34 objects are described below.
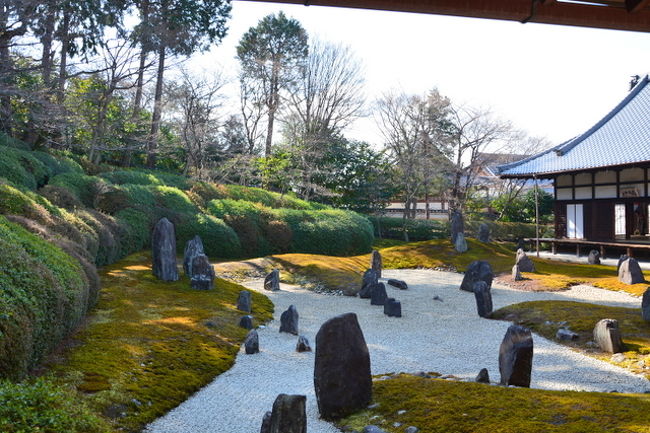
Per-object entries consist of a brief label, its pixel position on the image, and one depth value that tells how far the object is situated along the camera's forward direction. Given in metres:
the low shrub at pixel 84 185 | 16.02
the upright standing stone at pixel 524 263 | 18.48
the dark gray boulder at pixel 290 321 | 10.31
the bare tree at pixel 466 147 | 32.66
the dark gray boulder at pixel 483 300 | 12.25
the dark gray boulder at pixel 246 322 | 10.35
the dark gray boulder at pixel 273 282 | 15.15
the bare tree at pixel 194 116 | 24.61
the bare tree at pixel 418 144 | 32.56
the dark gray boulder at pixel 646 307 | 10.23
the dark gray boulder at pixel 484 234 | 24.11
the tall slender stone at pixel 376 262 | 18.22
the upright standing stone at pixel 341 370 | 5.76
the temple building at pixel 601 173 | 21.70
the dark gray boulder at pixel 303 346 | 9.10
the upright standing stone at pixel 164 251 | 12.78
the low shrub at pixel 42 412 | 4.21
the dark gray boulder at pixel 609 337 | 8.91
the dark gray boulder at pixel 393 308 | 12.23
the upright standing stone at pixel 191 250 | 13.39
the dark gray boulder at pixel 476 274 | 15.61
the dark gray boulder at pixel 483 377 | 6.55
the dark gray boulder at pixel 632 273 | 15.86
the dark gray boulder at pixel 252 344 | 8.73
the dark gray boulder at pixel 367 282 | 14.74
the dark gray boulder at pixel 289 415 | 4.45
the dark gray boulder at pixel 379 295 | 13.71
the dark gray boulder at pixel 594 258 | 20.69
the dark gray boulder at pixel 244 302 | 11.46
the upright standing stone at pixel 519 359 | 6.47
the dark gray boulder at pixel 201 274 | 12.63
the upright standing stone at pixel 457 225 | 21.97
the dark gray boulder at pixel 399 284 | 16.20
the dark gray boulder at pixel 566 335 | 9.77
